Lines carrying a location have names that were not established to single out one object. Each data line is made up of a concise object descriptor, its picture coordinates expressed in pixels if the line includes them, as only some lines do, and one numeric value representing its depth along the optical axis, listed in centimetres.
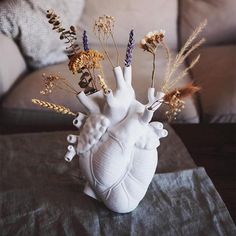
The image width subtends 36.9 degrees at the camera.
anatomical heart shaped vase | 70
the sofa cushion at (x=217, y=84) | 141
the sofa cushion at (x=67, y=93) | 142
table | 90
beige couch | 144
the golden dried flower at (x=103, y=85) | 67
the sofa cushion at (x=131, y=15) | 182
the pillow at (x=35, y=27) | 152
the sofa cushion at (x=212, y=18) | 183
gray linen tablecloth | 76
